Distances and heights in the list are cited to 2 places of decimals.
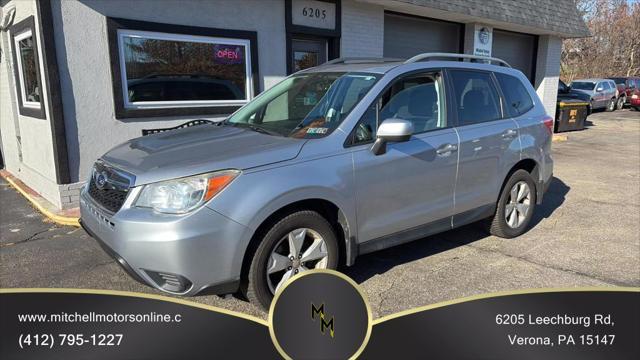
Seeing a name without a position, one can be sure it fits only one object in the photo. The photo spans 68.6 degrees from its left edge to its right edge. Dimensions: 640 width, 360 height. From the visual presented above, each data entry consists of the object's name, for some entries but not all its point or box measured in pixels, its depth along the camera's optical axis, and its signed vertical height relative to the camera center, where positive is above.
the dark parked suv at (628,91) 25.47 -0.53
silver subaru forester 2.86 -0.64
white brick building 5.89 +0.40
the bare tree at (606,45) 37.25 +2.95
